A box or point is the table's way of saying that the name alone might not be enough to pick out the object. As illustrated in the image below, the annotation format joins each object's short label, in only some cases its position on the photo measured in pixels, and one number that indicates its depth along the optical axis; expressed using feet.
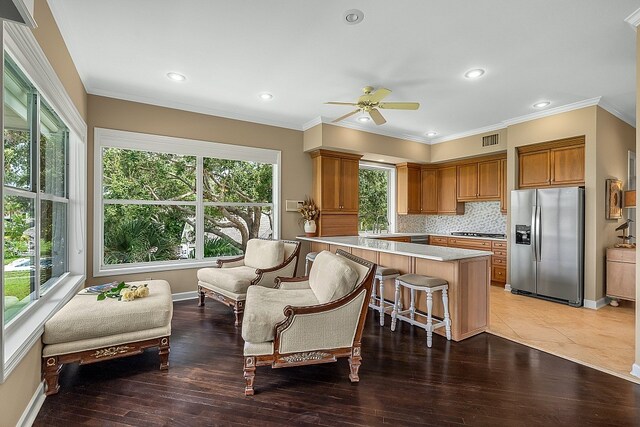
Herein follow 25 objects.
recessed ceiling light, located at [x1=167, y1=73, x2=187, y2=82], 11.34
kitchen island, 10.15
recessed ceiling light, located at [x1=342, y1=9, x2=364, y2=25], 7.70
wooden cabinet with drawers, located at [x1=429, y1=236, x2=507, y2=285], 17.30
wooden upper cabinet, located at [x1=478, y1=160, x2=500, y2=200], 18.66
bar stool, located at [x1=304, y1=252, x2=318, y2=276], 14.87
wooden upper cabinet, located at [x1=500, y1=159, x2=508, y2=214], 18.04
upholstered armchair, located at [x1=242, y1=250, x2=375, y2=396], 7.22
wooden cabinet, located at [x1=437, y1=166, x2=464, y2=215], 21.16
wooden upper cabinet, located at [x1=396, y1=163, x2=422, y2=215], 21.76
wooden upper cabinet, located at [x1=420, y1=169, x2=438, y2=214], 22.22
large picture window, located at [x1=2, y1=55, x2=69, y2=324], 6.48
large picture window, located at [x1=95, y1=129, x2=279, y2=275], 13.46
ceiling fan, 10.93
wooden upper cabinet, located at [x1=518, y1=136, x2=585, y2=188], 14.50
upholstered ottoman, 7.09
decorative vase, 17.03
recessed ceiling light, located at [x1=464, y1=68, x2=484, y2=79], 10.71
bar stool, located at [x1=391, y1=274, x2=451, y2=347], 9.72
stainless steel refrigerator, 13.82
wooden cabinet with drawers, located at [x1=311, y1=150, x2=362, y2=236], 17.57
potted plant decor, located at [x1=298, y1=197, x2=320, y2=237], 17.07
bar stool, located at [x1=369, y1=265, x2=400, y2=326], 11.46
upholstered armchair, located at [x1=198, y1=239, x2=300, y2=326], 11.55
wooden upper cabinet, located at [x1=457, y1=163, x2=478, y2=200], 19.88
